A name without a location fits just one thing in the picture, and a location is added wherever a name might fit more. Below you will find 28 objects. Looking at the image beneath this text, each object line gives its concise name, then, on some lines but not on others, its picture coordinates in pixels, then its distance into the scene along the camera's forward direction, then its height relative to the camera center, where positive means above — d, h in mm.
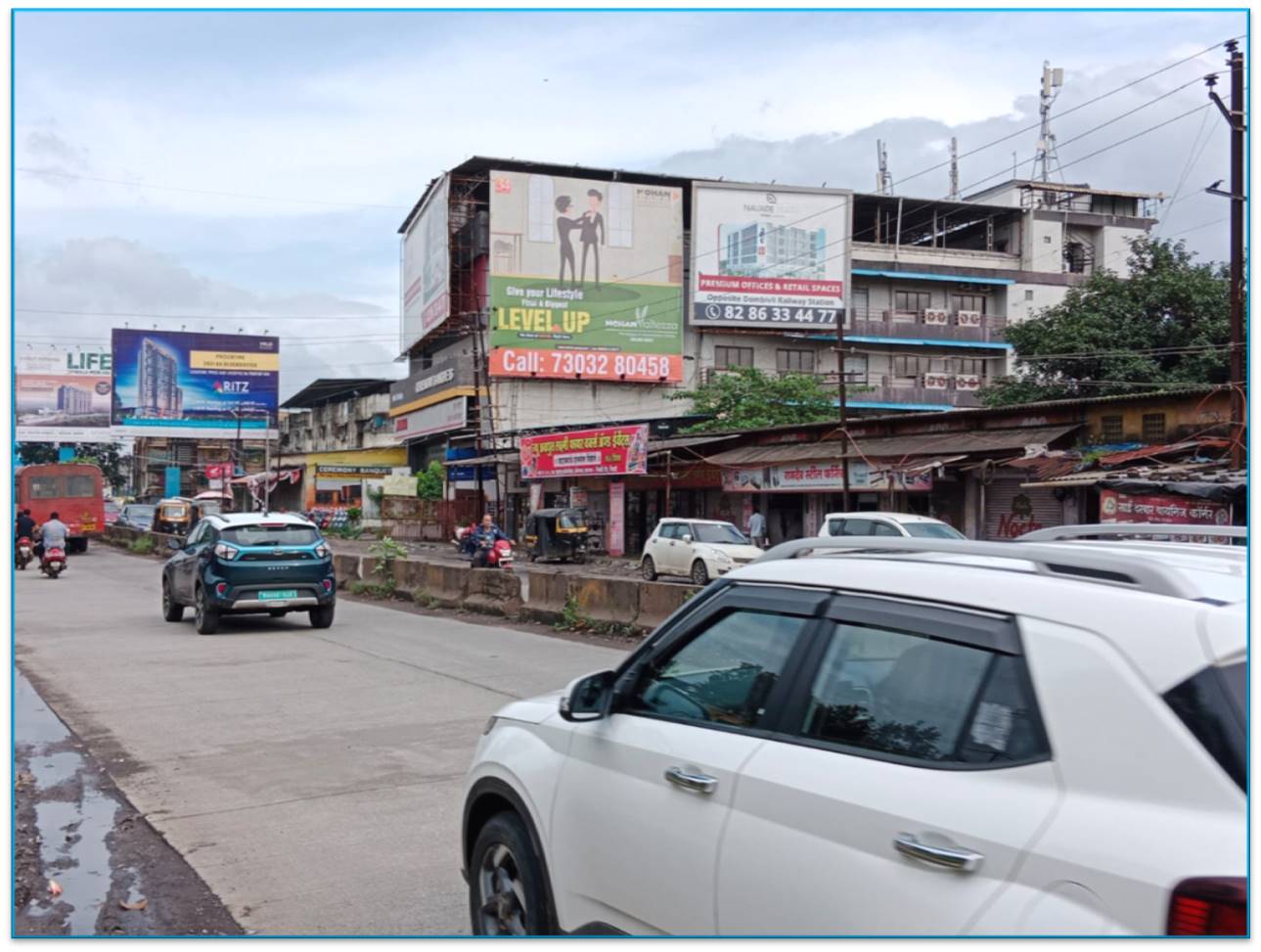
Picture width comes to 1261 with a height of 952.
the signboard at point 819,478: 32281 +476
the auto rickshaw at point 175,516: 52800 -1270
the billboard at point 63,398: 62781 +4741
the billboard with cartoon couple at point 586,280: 58750 +10674
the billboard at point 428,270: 63281 +12752
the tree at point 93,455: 69875 +2187
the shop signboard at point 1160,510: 20438 -206
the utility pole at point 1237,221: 20219 +4852
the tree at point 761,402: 51844 +4145
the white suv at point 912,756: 2320 -630
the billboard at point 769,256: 60250 +12286
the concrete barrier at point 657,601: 15359 -1436
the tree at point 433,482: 63156 +435
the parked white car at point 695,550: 27297 -1337
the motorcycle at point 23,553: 31844 -1788
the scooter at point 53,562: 29359 -1870
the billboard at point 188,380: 62531 +5837
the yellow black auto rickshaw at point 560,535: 39312 -1439
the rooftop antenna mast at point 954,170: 72125 +20296
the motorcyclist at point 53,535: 29328 -1202
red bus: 42844 -304
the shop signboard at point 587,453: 41250 +1453
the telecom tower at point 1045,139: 59238 +20019
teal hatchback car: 16453 -1153
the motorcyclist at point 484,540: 26891 -1139
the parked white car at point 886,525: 21755 -576
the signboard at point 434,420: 61438 +3963
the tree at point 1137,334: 43094 +6129
